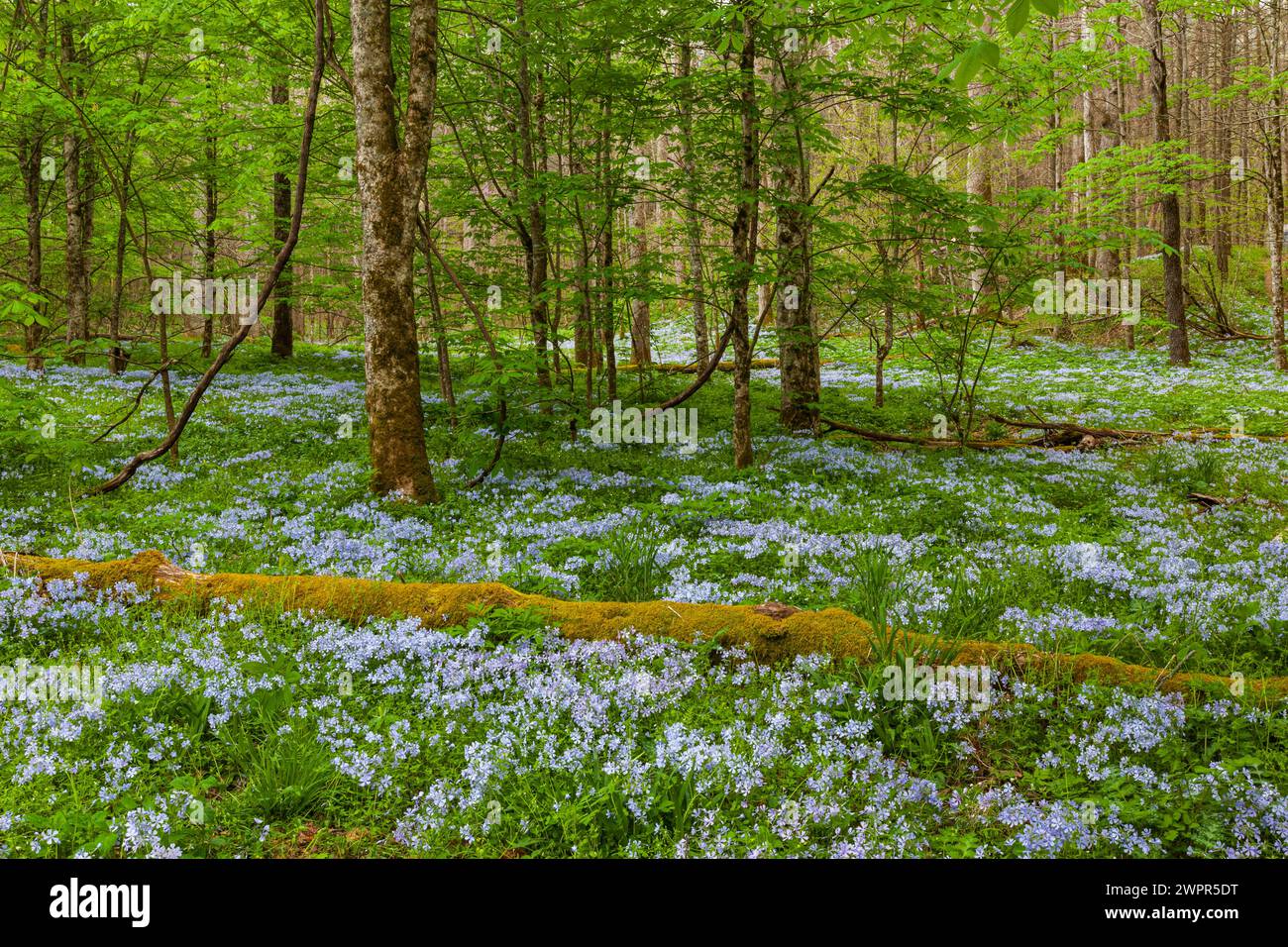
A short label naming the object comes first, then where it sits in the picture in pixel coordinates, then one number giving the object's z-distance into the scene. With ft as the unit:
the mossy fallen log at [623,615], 12.84
